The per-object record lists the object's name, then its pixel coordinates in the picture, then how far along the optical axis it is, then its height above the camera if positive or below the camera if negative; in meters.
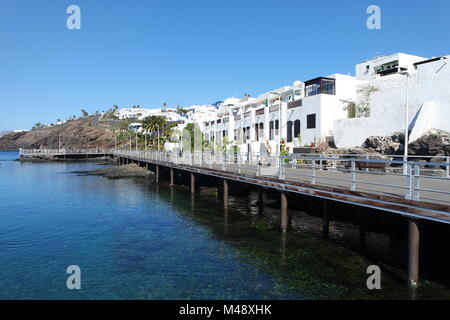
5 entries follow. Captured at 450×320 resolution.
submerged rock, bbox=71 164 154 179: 46.59 -3.54
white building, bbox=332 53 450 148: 23.83 +3.13
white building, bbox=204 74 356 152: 33.44 +3.90
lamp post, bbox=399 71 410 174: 19.81 +1.13
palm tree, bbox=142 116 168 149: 74.19 +5.94
